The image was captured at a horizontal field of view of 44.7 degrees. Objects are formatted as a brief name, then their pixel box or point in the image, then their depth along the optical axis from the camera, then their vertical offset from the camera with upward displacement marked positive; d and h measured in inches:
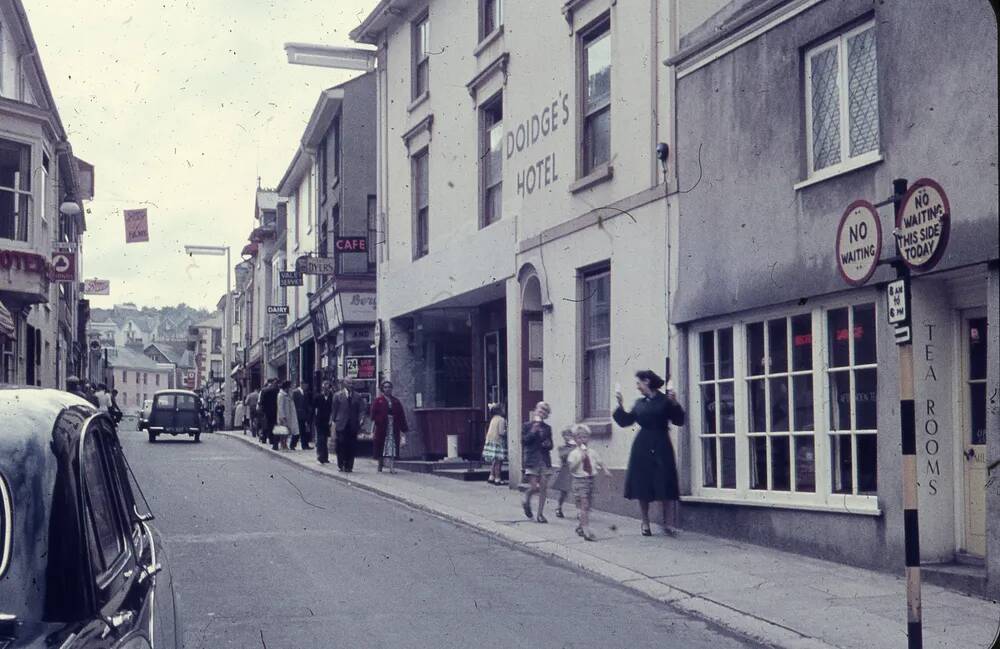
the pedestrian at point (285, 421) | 1166.4 -23.7
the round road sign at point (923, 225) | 243.6 +34.4
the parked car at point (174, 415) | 1418.6 -20.8
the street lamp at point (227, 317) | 2300.7 +168.4
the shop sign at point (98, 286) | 2011.2 +184.5
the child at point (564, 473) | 529.4 -34.7
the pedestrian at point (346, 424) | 874.1 -20.3
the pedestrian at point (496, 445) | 747.4 -30.7
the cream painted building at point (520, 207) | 570.3 +110.7
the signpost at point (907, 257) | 247.3 +29.2
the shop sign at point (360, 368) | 1077.1 +24.9
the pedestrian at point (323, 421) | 979.3 -20.3
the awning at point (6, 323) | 815.2 +51.3
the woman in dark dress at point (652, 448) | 497.4 -22.2
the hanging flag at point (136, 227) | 1518.2 +212.8
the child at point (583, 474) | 497.4 -32.5
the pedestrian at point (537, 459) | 552.4 -29.1
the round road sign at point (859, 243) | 267.7 +33.7
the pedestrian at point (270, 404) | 1272.1 -7.7
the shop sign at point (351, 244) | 1175.6 +146.9
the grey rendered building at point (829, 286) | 360.5 +37.1
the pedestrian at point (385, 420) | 885.2 -17.6
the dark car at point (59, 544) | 117.4 -15.1
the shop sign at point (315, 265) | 1239.3 +134.1
